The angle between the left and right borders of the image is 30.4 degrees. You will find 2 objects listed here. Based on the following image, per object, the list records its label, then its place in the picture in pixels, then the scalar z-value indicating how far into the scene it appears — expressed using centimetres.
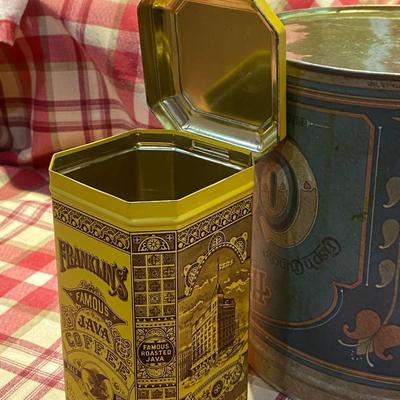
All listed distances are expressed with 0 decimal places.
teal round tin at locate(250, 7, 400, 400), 66
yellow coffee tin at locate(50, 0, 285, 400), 62
